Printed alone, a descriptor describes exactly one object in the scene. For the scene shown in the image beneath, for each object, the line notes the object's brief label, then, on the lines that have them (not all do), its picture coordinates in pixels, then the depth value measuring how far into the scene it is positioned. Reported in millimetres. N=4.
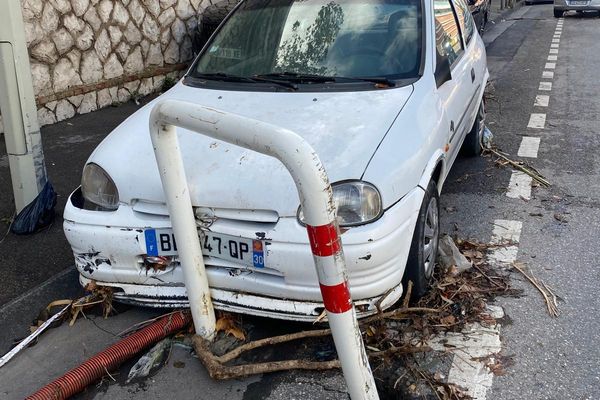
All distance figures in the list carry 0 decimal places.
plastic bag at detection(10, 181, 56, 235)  4535
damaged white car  2971
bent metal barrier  2213
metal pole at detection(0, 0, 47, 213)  4297
